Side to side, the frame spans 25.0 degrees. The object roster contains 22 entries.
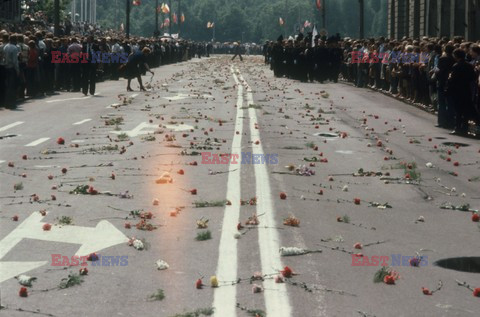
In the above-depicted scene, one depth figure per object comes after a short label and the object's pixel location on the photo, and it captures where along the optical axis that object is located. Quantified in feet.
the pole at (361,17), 199.11
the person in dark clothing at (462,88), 78.59
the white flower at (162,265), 29.76
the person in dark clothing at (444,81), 84.17
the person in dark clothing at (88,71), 124.67
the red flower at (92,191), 44.73
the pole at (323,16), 284.33
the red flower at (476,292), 27.37
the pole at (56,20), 169.99
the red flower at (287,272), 28.60
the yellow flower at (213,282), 27.50
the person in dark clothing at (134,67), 135.03
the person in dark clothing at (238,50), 381.60
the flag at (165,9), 399.11
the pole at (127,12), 258.98
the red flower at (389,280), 28.48
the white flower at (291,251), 31.86
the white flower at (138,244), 32.81
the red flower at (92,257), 31.07
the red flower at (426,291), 27.37
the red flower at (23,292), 26.50
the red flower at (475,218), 39.86
